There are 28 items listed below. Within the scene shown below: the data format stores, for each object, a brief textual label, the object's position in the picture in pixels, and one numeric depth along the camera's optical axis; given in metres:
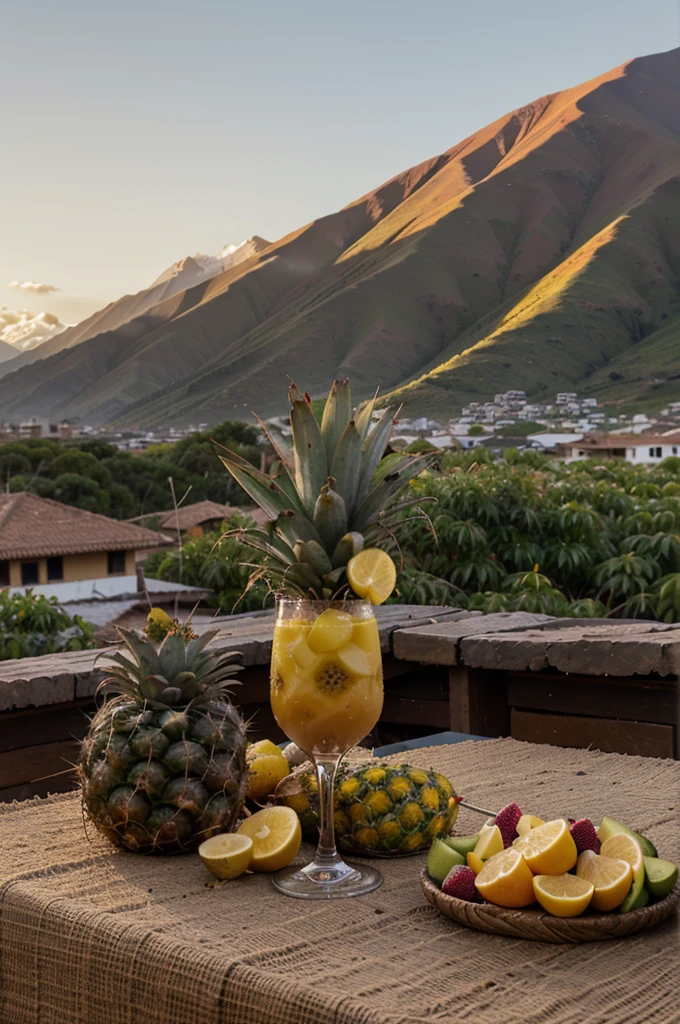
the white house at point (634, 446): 60.45
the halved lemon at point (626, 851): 1.23
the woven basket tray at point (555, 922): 1.19
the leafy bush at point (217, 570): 8.85
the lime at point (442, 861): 1.32
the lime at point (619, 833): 1.30
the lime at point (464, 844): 1.36
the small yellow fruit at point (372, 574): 1.41
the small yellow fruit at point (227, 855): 1.43
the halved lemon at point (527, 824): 1.35
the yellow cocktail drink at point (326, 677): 1.41
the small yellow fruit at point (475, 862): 1.30
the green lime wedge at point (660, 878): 1.24
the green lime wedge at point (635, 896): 1.20
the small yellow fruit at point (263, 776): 1.71
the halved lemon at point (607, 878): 1.20
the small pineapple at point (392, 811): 1.54
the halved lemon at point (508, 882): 1.22
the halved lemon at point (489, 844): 1.32
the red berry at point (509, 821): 1.35
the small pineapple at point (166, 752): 1.48
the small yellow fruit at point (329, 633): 1.41
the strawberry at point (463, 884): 1.26
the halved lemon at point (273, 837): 1.48
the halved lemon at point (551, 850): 1.23
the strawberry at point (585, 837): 1.28
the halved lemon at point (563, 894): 1.19
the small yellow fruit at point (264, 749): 1.76
